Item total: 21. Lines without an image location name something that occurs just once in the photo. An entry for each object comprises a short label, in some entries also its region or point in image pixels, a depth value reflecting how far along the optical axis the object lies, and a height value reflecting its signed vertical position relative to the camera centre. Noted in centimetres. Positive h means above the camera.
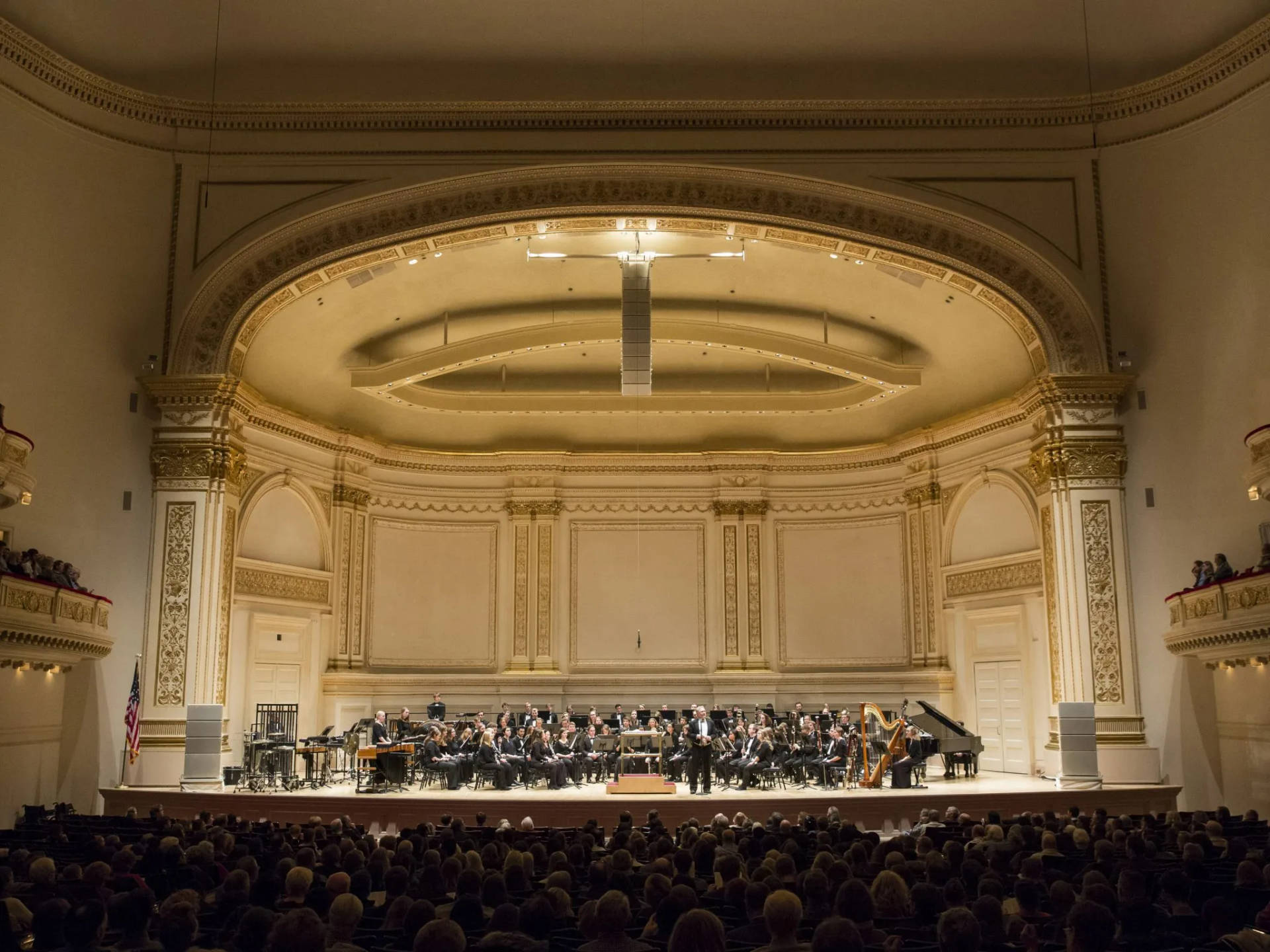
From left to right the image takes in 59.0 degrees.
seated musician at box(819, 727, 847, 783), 1516 -86
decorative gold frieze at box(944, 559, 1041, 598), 1809 +182
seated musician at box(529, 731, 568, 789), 1603 -102
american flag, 1386 -40
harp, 1526 -77
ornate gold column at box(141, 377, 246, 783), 1453 +174
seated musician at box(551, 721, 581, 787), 1661 -89
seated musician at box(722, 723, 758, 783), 1559 -89
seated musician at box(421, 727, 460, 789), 1555 -96
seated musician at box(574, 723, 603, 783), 1681 -95
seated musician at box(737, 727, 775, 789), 1541 -89
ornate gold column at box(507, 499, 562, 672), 2156 +206
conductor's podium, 1480 -96
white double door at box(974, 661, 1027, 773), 1823 -44
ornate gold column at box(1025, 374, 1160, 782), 1448 +157
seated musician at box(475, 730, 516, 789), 1571 -99
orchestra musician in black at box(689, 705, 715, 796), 1516 -84
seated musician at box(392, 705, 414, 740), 1691 -54
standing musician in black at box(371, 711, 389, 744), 1596 -59
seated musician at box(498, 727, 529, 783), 1594 -91
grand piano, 1655 -72
